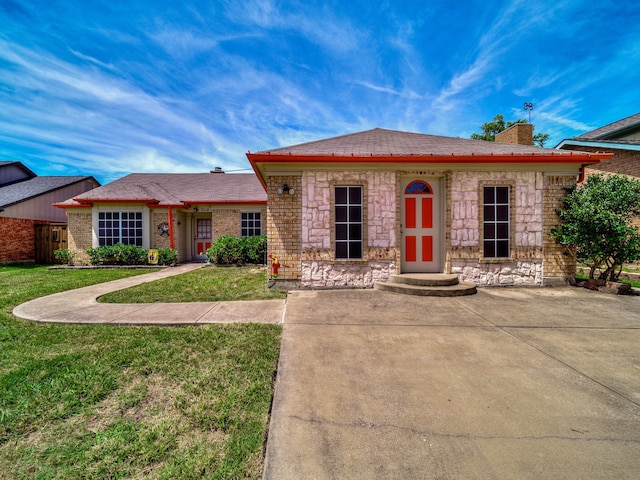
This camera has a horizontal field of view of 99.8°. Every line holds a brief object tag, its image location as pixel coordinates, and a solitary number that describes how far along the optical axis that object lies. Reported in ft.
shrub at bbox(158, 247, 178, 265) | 38.97
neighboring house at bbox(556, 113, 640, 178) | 32.94
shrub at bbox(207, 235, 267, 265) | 37.32
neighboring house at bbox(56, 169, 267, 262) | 40.70
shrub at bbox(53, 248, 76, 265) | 40.09
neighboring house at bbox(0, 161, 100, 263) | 42.22
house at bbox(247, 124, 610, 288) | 21.59
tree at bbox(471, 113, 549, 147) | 81.25
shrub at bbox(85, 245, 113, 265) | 38.70
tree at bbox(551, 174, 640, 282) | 19.24
